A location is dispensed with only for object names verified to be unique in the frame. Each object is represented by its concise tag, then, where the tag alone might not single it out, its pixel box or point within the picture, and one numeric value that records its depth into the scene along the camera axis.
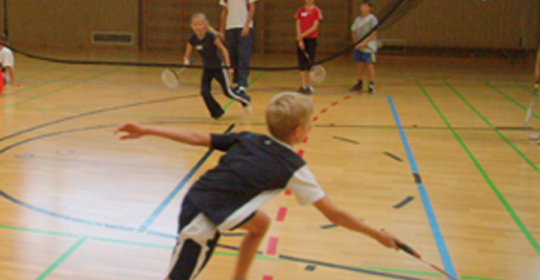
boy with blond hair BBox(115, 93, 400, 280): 2.10
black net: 14.95
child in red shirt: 8.76
